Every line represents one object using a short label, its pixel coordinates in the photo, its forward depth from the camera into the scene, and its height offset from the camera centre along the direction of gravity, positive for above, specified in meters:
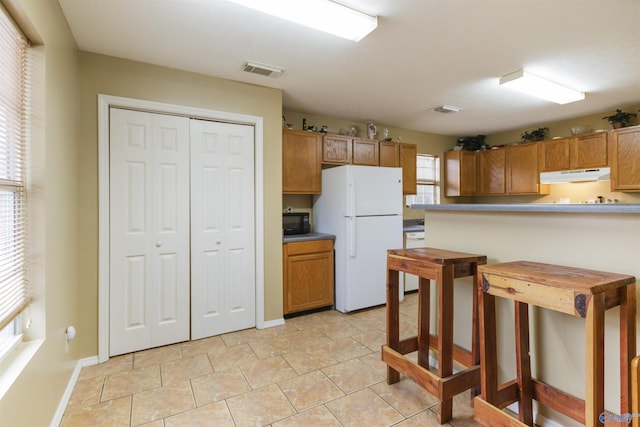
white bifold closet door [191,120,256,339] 2.89 -0.12
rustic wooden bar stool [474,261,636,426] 1.20 -0.49
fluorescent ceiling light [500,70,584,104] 2.90 +1.24
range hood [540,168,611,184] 3.88 +0.48
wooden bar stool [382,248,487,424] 1.79 -0.75
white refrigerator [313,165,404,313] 3.57 -0.13
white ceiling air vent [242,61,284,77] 2.67 +1.28
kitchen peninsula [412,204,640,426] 1.43 -0.21
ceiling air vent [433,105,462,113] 3.95 +1.33
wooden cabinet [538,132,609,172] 3.97 +0.80
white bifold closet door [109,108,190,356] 2.58 -0.12
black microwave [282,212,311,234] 3.78 -0.10
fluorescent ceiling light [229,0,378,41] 1.82 +1.21
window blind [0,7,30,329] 1.33 +0.22
